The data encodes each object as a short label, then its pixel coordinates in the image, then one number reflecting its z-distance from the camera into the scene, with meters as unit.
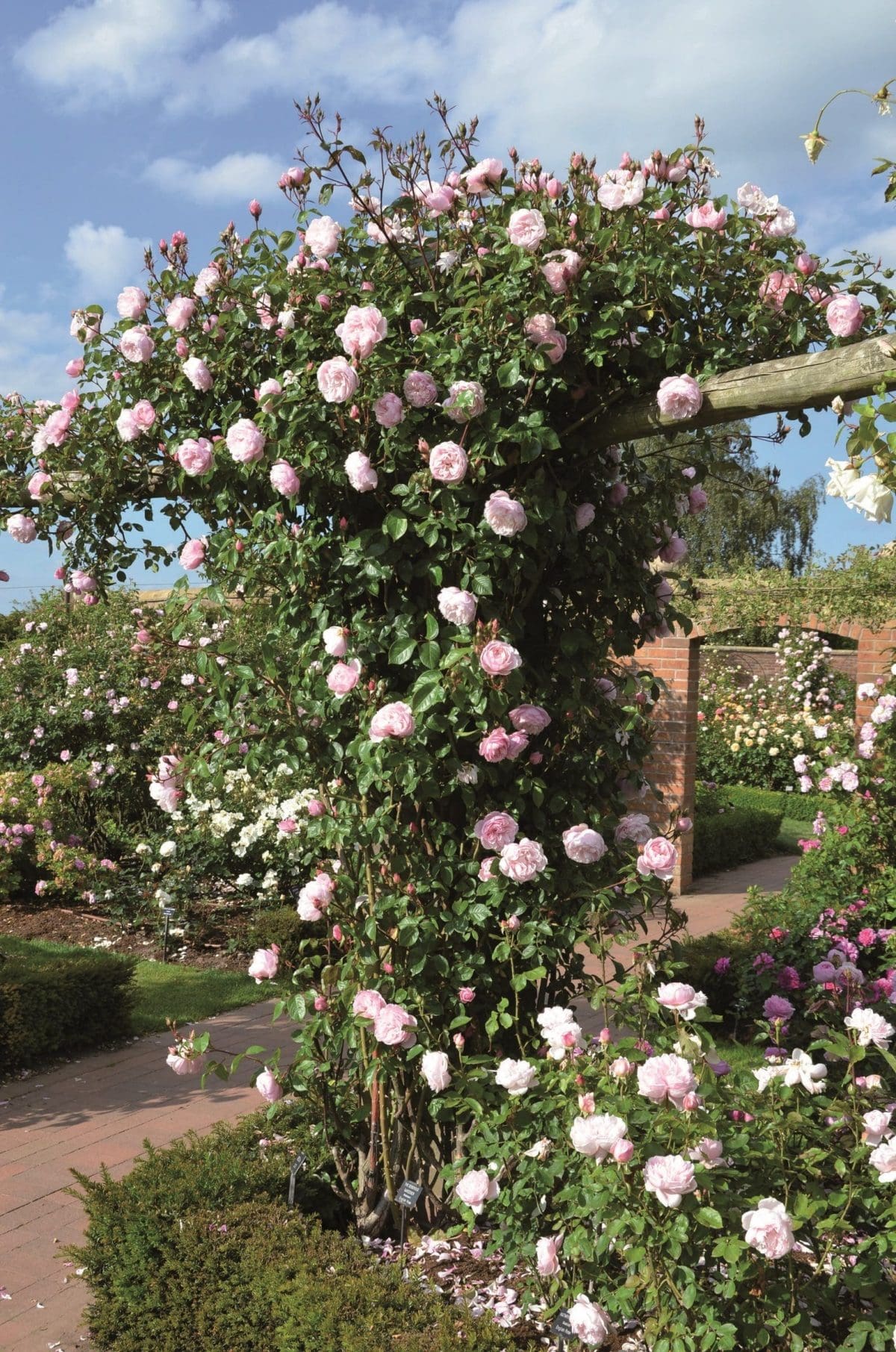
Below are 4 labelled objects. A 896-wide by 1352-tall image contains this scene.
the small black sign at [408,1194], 2.78
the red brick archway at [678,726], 8.40
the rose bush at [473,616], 2.51
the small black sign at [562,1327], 2.27
